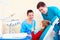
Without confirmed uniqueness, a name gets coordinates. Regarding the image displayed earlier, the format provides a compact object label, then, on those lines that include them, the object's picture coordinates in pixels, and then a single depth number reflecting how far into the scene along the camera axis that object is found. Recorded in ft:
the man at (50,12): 8.36
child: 8.20
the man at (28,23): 8.78
